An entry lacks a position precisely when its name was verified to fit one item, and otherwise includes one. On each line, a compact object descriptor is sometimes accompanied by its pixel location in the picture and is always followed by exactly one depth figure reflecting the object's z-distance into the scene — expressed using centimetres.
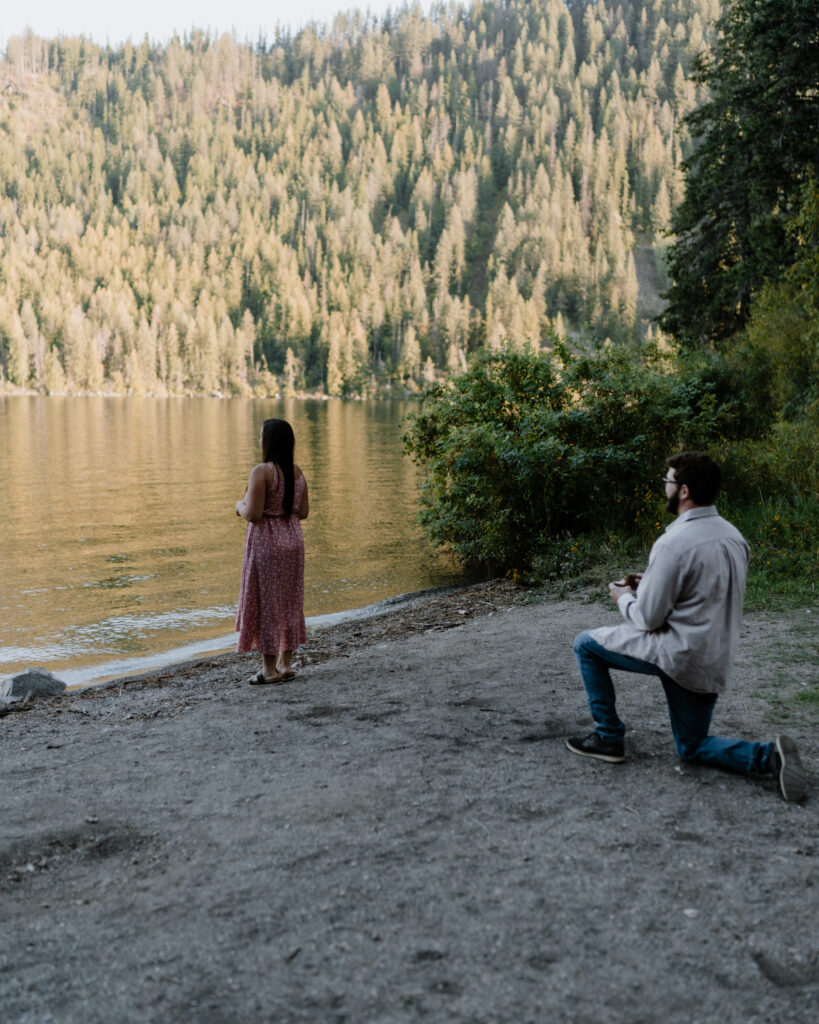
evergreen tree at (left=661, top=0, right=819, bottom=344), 2347
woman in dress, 758
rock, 891
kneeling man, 475
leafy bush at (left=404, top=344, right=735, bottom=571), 1371
